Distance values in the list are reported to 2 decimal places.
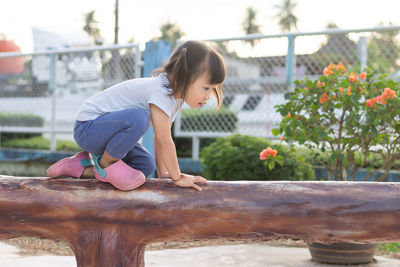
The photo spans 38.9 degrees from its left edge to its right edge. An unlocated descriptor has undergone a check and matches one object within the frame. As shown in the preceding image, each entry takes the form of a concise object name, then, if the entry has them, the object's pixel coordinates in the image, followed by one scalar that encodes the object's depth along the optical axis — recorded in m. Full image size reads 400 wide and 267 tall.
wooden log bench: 2.38
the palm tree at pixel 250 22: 56.31
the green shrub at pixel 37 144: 7.66
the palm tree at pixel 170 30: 53.81
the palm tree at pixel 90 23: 50.84
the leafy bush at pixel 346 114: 4.09
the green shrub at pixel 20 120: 7.48
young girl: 2.47
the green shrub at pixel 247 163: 4.84
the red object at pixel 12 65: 7.71
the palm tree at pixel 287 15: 53.46
